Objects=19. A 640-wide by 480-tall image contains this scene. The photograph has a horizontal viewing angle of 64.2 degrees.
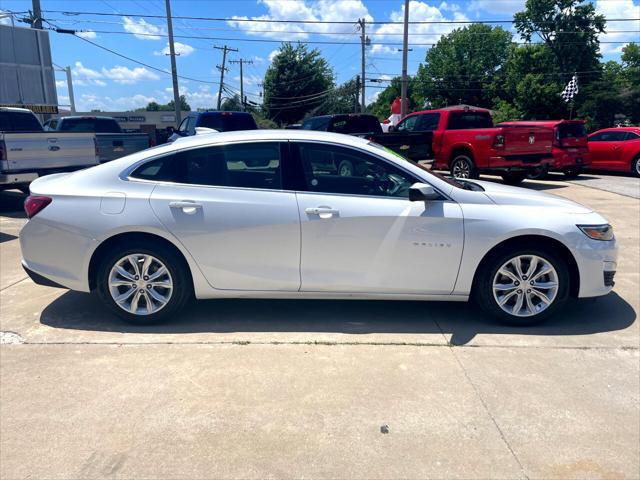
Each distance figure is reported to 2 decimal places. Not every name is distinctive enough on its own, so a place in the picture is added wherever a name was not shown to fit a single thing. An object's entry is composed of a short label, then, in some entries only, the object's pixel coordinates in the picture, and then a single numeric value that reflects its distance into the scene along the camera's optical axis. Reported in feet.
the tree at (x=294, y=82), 164.76
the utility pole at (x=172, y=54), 83.15
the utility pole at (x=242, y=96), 198.18
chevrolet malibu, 13.19
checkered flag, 111.22
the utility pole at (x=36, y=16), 78.69
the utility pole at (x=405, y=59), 71.47
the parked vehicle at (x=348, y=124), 42.83
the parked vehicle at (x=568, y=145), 46.29
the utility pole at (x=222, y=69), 194.18
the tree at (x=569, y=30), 178.29
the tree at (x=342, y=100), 190.99
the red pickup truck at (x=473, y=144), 39.86
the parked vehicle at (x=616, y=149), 51.90
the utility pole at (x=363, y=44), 130.78
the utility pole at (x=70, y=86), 100.32
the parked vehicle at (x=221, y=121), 42.01
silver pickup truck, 28.12
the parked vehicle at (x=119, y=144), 41.06
